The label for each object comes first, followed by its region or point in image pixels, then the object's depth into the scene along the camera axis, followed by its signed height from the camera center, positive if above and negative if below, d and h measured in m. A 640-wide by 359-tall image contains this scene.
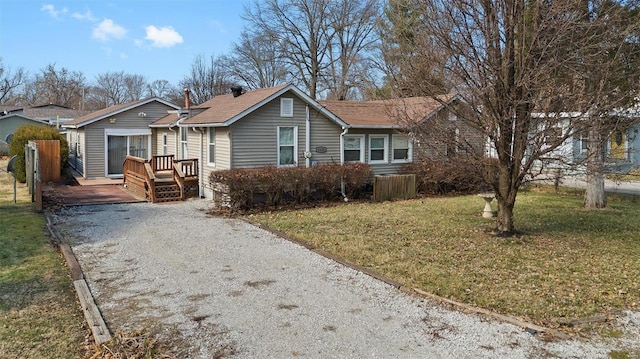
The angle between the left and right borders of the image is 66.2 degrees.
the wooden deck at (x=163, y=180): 15.50 -0.75
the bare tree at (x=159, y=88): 65.66 +9.55
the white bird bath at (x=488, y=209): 12.61 -1.31
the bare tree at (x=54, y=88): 65.94 +9.28
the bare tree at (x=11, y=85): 62.81 +9.20
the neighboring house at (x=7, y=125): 34.03 +2.17
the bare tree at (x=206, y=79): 48.78 +7.92
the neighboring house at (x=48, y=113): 36.69 +3.56
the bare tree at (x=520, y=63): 8.34 +1.70
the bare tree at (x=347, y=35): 39.68 +10.15
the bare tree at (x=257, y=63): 42.31 +8.53
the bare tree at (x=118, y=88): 69.94 +9.96
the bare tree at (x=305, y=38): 40.47 +9.90
